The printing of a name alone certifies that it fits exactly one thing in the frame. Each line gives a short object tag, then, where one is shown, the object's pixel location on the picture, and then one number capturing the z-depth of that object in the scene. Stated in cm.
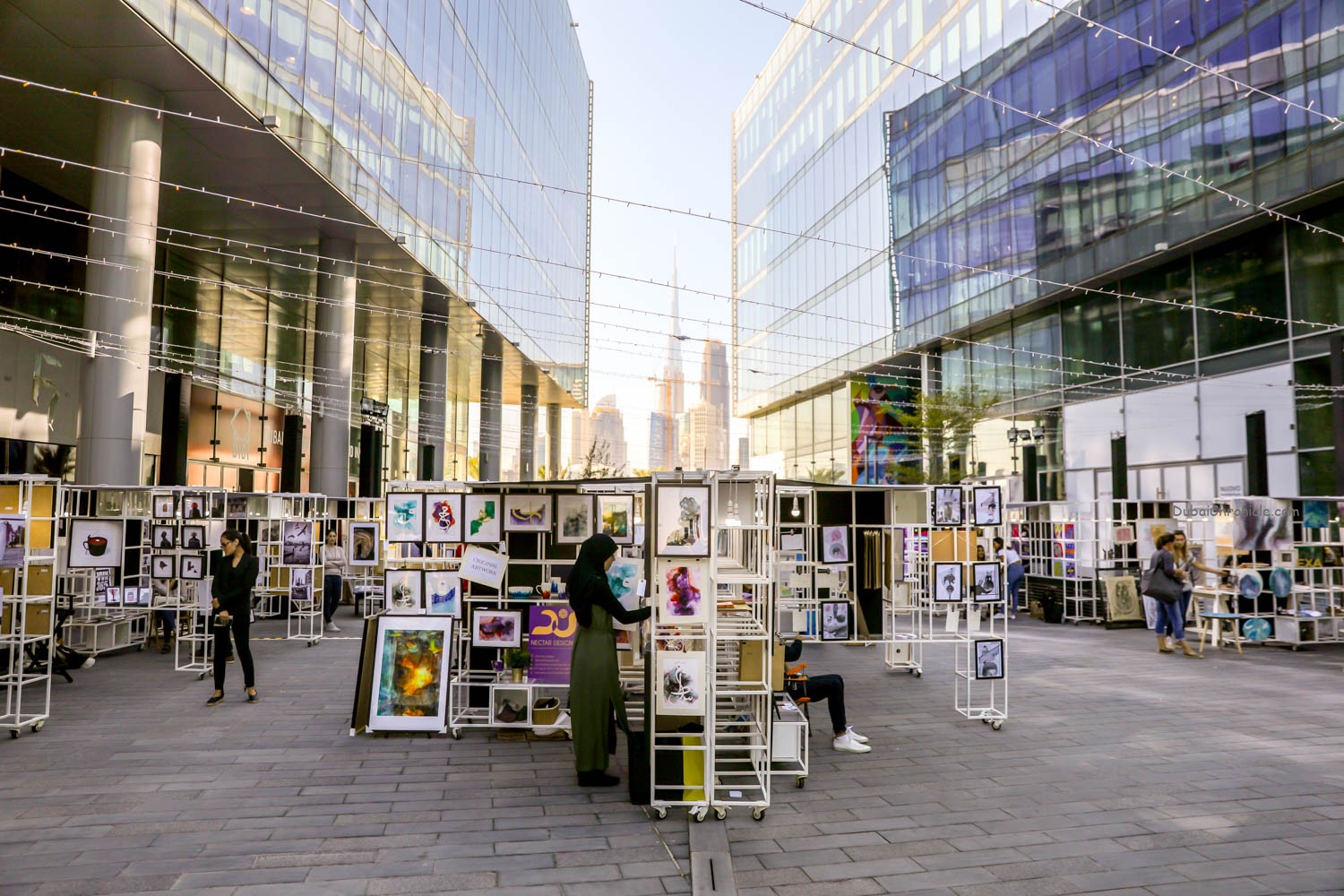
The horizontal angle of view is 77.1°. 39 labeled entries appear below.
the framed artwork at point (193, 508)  1305
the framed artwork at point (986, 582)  940
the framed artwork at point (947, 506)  959
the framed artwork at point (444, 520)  888
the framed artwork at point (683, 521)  625
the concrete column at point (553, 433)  4891
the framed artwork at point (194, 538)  1284
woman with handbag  1320
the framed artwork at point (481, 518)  885
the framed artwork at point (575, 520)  866
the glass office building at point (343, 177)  1491
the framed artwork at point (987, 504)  991
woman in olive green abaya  662
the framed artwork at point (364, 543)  1545
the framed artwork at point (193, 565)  1237
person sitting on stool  777
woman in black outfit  944
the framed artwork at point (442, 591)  909
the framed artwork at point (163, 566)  1247
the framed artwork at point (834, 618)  1280
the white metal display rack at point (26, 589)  817
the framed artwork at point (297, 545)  1496
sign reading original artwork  868
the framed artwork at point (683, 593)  626
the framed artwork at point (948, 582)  952
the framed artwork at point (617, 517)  895
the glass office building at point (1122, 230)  1920
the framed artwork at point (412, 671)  823
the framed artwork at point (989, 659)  889
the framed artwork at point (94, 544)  1213
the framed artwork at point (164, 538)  1276
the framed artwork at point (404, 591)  934
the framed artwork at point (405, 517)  916
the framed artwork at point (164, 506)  1362
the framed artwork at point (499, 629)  861
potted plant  835
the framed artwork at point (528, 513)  873
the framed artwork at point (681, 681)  615
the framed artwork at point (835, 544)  1231
